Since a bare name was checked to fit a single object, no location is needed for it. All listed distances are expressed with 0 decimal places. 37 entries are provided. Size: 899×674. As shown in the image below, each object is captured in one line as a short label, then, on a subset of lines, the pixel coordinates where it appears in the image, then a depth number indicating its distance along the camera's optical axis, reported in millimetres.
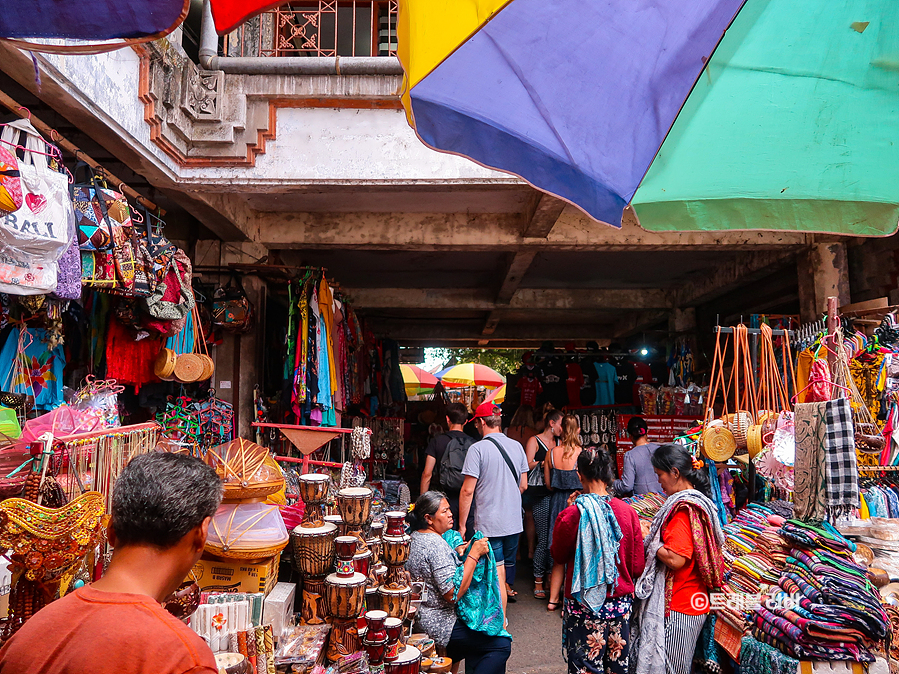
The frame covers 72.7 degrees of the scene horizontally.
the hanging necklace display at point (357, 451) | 4070
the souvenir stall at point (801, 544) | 2643
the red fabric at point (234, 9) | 1704
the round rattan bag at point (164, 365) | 4652
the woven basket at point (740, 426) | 4086
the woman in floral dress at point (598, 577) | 3445
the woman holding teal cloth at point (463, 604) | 3326
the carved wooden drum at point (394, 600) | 2936
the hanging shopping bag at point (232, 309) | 5613
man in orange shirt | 1171
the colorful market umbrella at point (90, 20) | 1527
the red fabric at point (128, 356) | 4418
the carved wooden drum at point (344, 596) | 2695
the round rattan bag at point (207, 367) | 4949
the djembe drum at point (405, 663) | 2723
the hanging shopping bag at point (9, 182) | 2566
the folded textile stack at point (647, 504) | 4859
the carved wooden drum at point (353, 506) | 3082
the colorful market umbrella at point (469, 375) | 12609
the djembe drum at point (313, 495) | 3068
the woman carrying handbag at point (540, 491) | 6148
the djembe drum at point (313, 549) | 2875
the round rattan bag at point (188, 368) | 4793
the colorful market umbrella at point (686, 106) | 1771
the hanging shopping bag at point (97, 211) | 3311
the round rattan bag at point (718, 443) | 4133
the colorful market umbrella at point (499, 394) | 13602
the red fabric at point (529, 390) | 9977
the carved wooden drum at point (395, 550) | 3182
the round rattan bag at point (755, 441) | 3885
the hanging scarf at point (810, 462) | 3066
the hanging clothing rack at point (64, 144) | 2782
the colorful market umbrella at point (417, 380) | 14609
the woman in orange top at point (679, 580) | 3283
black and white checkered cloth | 2924
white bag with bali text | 2707
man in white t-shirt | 4965
